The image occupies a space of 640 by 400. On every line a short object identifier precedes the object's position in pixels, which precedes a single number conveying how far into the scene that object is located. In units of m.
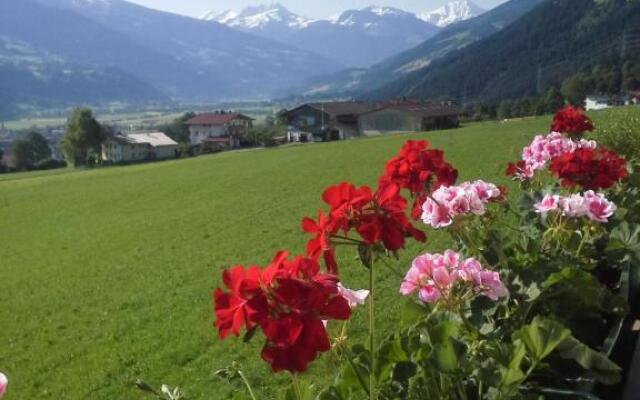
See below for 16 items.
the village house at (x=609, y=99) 53.09
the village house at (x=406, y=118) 58.56
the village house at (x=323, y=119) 68.31
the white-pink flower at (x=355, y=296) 1.49
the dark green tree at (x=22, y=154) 73.19
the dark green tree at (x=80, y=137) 70.62
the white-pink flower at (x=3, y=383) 1.11
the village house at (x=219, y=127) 82.78
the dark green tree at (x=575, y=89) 63.57
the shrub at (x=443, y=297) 1.07
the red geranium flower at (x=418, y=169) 1.97
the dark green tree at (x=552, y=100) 57.75
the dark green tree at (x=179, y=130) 96.00
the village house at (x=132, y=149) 79.31
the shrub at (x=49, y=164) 72.20
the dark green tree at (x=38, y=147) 80.56
